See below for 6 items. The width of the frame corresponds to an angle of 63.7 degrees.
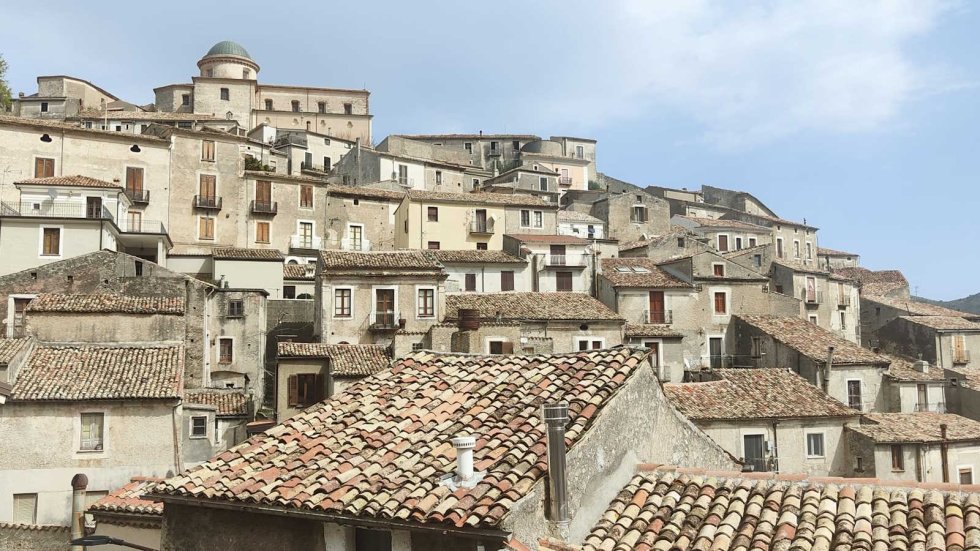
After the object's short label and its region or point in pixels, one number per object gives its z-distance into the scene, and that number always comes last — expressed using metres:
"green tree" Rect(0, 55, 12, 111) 68.88
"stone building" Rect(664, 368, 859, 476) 31.45
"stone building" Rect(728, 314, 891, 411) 40.00
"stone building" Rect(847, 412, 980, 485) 32.25
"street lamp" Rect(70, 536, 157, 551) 12.76
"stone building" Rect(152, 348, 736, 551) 8.27
